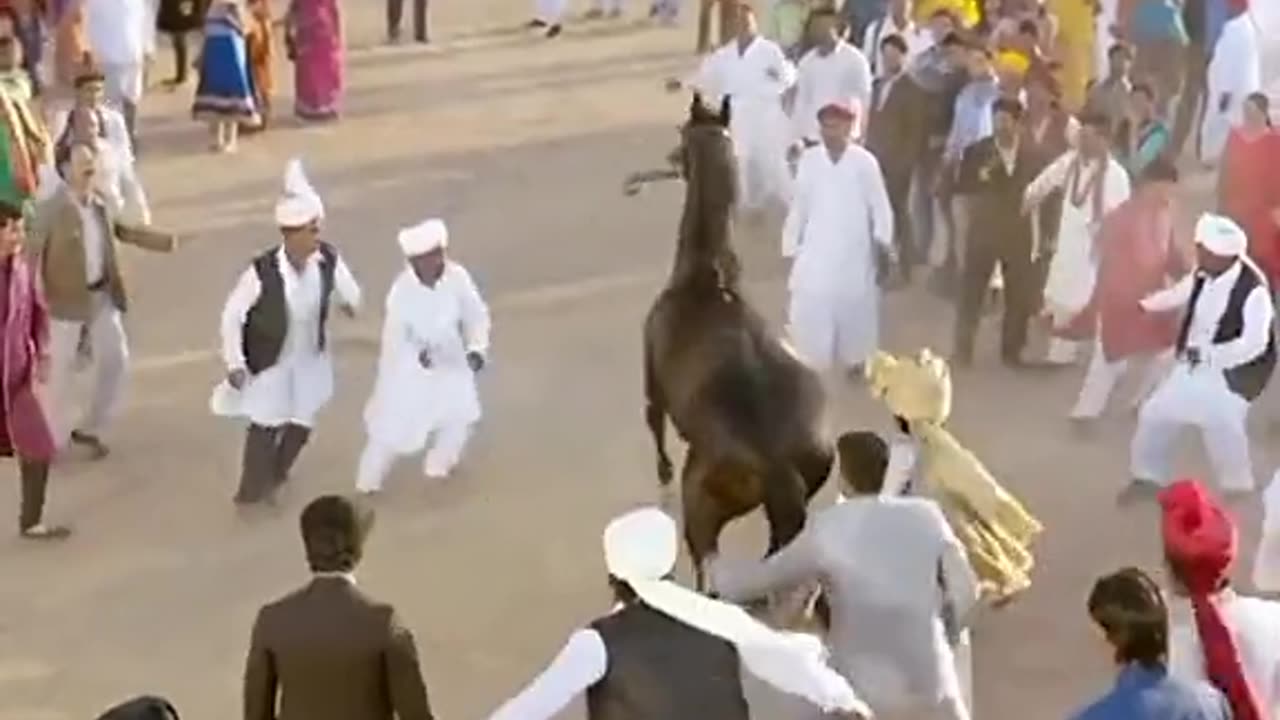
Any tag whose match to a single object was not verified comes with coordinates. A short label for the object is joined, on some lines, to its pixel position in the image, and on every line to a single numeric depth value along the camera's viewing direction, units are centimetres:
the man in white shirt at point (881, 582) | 592
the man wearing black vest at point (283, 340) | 897
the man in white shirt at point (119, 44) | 1352
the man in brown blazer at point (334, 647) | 537
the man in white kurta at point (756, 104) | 1243
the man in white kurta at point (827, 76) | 1201
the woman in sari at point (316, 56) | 1491
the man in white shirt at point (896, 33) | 1236
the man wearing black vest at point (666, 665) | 499
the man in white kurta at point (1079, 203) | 1026
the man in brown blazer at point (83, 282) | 933
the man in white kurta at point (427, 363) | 919
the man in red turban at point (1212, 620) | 544
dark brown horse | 705
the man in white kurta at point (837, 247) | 1002
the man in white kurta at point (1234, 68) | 1322
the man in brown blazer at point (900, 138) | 1138
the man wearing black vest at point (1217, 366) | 853
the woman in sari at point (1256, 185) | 1027
